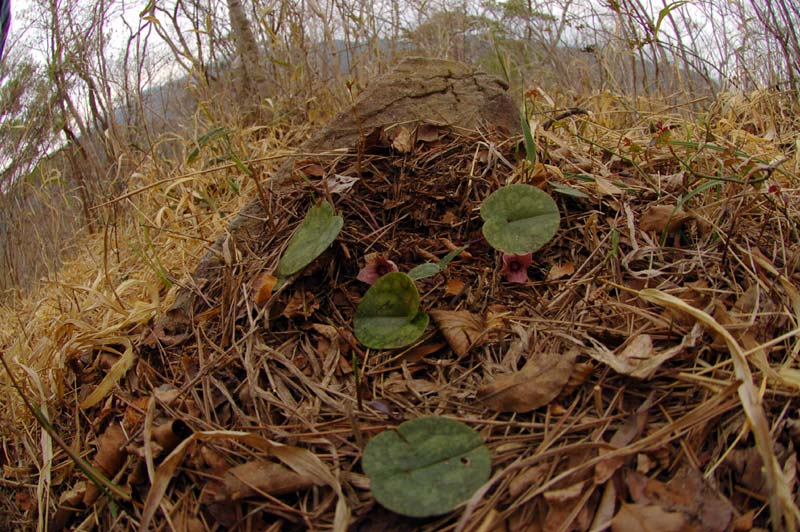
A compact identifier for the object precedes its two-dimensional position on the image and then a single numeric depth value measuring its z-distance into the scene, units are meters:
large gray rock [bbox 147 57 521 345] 0.56
